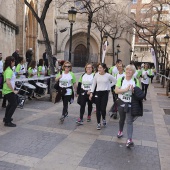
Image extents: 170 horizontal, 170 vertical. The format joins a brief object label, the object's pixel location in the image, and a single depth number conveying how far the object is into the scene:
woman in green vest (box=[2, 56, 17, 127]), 6.32
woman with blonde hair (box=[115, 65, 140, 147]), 5.40
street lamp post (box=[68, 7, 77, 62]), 12.42
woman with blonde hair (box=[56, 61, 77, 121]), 7.17
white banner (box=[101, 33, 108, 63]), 16.33
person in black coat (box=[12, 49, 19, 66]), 13.88
